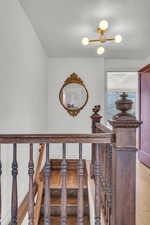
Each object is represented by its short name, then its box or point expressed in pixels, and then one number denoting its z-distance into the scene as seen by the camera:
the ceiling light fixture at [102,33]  2.01
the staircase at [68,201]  2.55
